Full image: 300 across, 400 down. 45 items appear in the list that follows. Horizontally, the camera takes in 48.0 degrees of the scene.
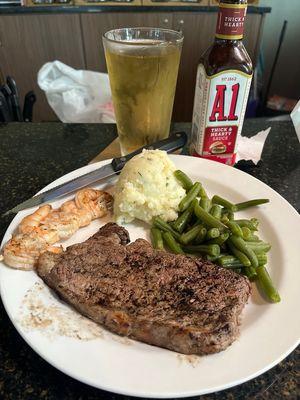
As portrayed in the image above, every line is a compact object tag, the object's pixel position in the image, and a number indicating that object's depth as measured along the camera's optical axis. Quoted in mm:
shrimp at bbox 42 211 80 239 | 302
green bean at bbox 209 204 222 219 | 323
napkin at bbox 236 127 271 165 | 440
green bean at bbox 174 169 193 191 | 361
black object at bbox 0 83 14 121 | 563
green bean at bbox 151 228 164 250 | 305
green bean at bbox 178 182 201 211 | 339
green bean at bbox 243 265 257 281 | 275
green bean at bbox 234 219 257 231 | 311
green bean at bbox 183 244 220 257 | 289
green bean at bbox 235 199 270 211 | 335
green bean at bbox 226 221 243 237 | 294
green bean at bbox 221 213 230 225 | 309
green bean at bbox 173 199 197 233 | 323
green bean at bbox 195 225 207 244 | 303
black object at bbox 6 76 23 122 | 561
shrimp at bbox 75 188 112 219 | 333
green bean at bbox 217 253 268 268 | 281
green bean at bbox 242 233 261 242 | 295
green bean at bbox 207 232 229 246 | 295
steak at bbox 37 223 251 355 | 218
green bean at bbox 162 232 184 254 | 303
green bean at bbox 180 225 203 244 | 310
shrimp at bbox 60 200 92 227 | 321
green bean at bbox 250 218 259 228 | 318
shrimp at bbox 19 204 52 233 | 295
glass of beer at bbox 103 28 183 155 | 374
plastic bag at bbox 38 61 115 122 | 701
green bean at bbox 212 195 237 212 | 338
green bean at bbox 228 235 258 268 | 274
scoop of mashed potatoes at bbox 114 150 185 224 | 333
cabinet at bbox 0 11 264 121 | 894
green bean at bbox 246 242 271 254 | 286
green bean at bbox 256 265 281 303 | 248
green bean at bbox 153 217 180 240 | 318
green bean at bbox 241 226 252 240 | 296
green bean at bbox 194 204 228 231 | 303
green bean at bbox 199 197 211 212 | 331
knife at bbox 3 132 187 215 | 337
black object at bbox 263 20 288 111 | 984
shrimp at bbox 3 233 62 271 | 266
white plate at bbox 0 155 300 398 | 195
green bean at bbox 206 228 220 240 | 295
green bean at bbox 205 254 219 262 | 288
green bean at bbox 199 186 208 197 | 351
